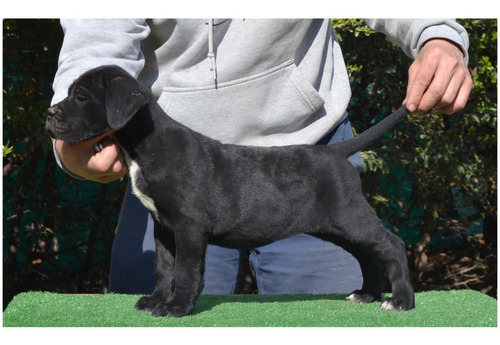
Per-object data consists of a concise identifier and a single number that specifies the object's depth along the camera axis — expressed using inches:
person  108.8
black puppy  98.2
